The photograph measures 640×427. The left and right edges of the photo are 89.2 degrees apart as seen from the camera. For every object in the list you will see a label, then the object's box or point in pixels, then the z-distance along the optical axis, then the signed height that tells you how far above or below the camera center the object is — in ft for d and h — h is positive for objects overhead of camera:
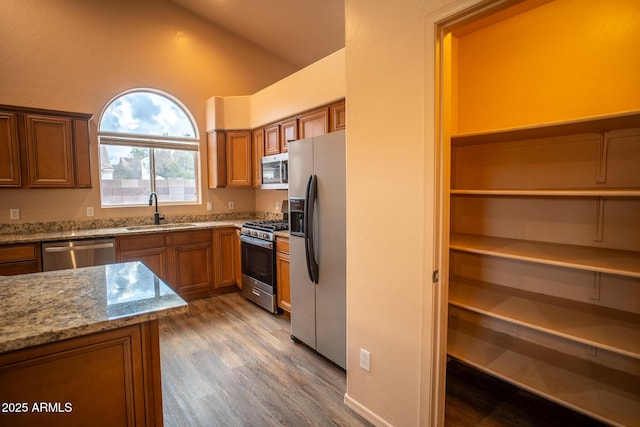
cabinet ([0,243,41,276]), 9.51 -1.79
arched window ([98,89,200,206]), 13.08 +2.03
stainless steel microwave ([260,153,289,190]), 12.26 +0.96
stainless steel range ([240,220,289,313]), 11.35 -2.44
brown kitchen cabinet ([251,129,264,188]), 14.03 +1.86
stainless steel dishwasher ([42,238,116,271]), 10.09 -1.80
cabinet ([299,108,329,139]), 10.50 +2.44
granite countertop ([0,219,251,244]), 10.00 -1.21
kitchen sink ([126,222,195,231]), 12.66 -1.19
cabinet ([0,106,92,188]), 10.23 +1.65
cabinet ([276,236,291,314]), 10.71 -2.67
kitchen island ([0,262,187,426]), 3.37 -1.77
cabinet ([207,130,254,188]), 14.47 +1.72
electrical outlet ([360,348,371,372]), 6.35 -3.26
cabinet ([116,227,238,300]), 11.83 -2.37
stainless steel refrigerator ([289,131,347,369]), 7.88 -1.22
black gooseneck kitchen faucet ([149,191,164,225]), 13.61 -0.74
